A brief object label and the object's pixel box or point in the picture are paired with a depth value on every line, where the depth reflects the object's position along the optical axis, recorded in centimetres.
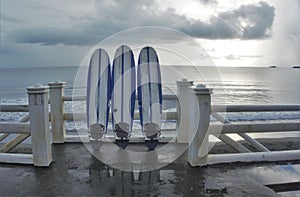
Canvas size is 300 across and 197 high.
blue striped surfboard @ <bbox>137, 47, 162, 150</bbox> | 429
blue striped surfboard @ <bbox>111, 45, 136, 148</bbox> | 432
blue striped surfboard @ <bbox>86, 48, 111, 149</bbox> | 428
